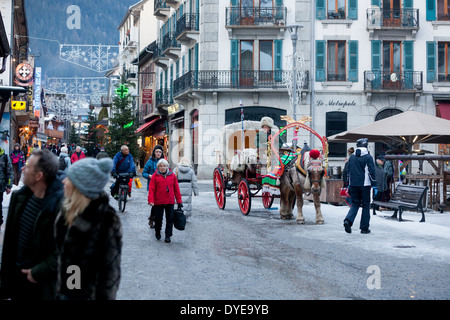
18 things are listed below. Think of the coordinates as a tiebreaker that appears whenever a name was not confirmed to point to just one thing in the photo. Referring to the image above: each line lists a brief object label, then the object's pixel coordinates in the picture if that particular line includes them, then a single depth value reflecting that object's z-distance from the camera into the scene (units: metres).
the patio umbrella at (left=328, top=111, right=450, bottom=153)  17.19
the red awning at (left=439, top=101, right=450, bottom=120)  31.97
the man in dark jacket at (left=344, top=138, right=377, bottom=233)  12.01
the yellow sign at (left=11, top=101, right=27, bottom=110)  36.00
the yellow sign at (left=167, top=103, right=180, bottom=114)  37.96
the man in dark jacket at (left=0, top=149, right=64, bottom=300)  4.00
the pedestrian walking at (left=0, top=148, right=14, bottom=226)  11.59
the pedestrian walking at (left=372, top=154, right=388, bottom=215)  16.36
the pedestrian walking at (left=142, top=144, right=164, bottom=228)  13.73
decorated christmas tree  38.34
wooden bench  13.88
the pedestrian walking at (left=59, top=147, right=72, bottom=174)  18.12
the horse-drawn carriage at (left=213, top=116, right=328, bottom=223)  13.41
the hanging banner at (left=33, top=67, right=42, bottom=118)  61.53
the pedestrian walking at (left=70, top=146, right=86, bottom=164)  21.76
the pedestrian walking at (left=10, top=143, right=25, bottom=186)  24.94
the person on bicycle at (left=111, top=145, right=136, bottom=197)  15.83
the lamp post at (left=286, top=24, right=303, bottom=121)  23.42
